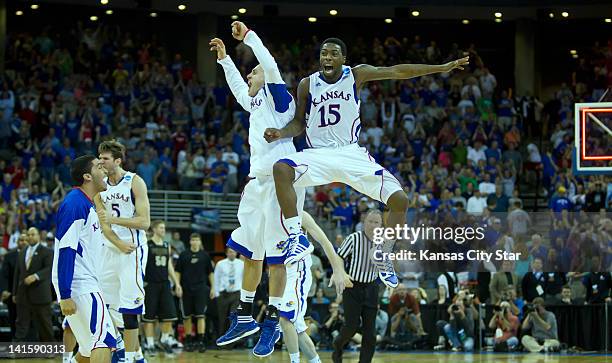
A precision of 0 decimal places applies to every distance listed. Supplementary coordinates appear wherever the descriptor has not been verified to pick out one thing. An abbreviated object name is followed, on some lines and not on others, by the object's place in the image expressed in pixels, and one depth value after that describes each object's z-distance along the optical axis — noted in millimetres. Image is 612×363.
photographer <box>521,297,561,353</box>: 19078
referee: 13141
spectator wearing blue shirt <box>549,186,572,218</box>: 22812
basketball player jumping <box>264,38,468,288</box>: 9742
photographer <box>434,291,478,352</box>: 19312
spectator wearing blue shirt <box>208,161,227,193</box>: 24797
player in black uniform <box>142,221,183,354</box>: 17781
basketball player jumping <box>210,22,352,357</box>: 10141
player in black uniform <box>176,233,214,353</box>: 19703
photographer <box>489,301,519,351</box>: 19250
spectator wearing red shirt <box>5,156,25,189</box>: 23936
